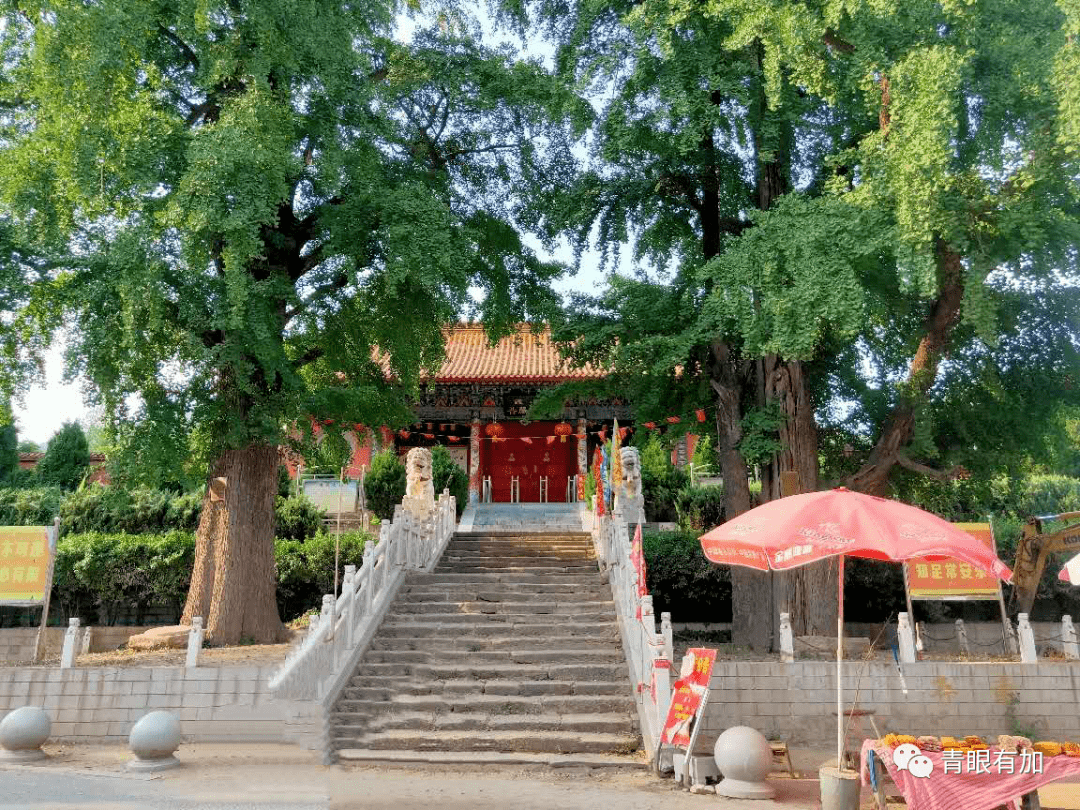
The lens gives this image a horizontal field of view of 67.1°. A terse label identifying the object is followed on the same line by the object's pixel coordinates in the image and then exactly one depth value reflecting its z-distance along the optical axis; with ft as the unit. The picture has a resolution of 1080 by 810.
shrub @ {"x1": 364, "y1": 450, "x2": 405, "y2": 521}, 55.98
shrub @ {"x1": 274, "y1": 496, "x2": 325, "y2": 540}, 49.62
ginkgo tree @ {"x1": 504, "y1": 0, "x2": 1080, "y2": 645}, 25.52
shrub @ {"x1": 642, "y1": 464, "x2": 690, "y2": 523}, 56.90
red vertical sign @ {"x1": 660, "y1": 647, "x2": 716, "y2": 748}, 20.89
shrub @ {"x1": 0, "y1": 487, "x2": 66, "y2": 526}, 55.11
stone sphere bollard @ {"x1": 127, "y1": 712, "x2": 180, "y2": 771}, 21.80
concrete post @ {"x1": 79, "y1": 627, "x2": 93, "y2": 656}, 34.45
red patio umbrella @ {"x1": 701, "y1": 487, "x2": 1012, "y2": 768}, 17.31
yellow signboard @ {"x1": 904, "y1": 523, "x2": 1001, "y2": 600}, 32.40
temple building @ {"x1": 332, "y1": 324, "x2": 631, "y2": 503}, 65.16
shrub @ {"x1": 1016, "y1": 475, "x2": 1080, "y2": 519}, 58.23
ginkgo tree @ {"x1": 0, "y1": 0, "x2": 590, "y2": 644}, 28.12
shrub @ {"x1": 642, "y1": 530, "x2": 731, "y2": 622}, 43.27
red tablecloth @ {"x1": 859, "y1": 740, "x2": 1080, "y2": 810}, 16.84
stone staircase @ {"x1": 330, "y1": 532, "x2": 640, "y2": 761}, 24.21
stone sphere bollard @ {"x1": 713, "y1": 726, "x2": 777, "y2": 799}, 20.22
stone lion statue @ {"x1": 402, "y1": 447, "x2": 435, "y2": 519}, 40.78
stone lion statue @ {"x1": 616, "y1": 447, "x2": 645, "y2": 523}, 43.29
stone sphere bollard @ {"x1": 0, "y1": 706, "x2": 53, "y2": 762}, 22.65
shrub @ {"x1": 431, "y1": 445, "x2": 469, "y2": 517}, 56.54
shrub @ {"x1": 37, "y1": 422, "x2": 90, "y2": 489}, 68.69
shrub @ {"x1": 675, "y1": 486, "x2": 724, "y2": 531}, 52.85
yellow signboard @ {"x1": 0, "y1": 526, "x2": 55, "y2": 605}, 29.53
